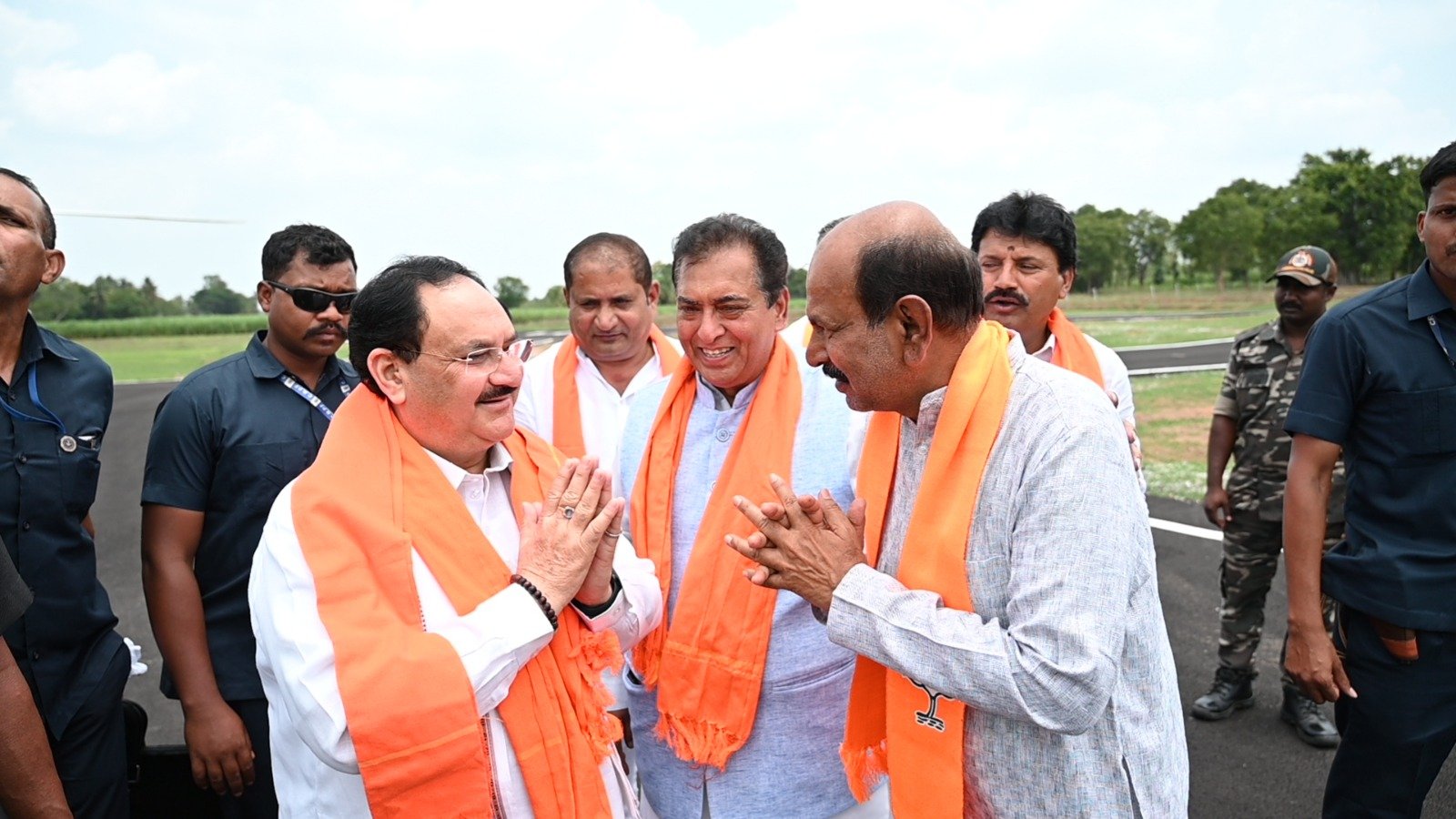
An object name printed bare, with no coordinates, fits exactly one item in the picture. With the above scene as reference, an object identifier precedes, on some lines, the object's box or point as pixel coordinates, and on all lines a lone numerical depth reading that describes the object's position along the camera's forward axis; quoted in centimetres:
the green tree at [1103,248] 7550
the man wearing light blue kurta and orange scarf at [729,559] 255
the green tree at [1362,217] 5556
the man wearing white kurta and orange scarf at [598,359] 409
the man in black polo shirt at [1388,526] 284
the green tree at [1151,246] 8325
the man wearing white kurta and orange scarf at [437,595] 183
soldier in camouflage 480
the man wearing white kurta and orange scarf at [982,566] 165
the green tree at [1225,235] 6450
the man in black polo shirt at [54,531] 271
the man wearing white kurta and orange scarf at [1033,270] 371
